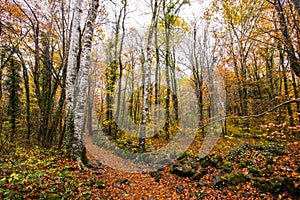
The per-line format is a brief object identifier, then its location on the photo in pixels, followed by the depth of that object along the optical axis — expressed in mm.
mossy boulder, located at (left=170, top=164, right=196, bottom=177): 6311
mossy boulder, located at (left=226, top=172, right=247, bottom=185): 4964
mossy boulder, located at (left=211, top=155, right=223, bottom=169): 6261
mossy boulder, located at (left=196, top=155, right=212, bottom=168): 6541
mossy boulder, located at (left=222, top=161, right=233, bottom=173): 5730
